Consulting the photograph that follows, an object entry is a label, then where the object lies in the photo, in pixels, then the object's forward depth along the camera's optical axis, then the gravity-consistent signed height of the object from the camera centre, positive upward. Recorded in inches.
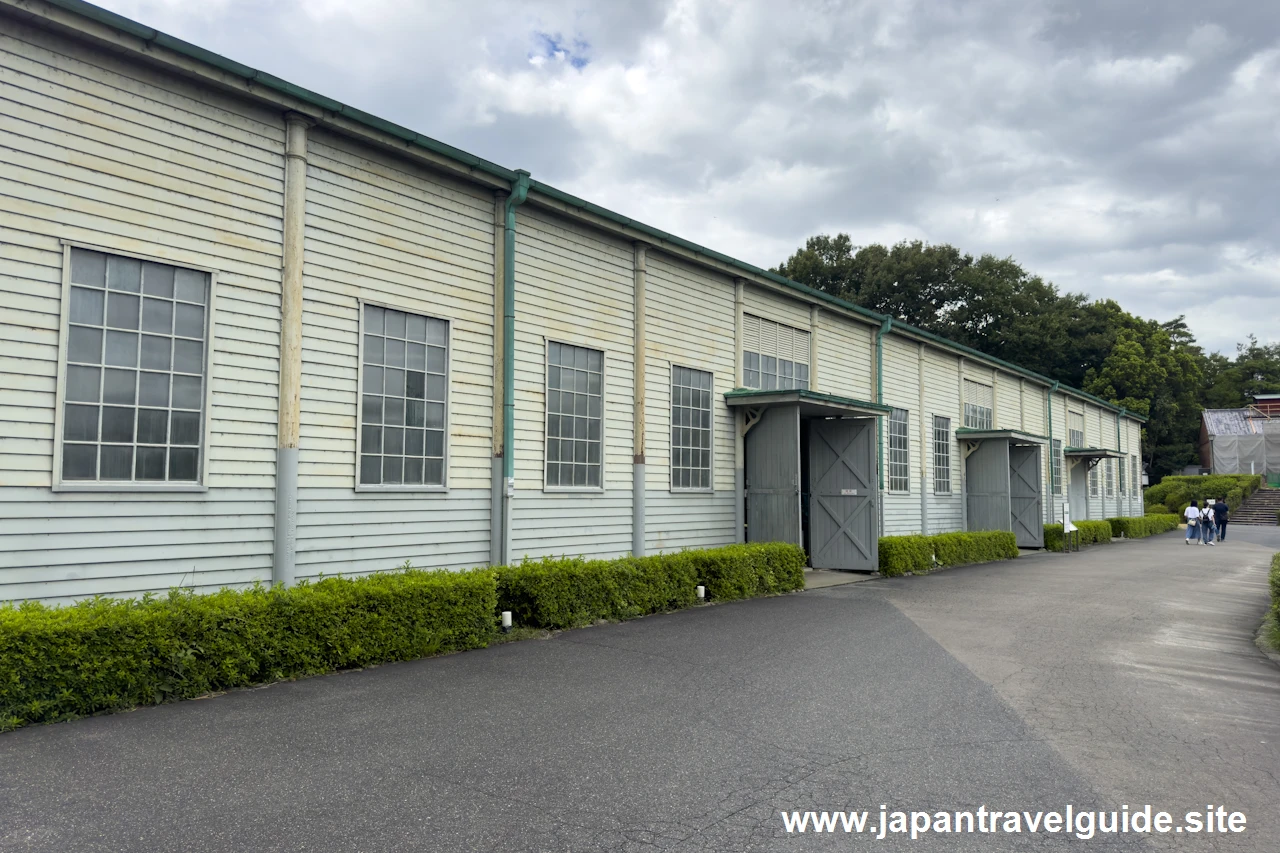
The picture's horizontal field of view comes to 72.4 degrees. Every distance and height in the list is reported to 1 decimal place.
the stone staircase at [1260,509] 2006.6 -47.4
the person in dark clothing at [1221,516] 1173.1 -37.0
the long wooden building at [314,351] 289.3 +57.2
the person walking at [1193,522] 1151.6 -44.2
